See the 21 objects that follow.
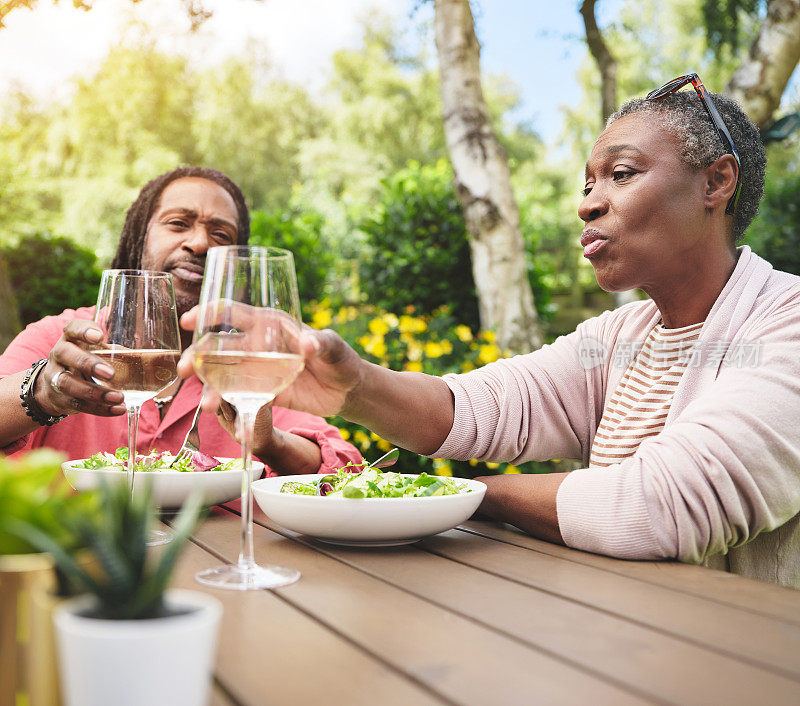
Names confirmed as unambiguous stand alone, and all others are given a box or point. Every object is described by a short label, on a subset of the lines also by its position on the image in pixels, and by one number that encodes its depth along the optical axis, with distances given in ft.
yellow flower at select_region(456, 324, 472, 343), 13.30
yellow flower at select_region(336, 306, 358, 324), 14.92
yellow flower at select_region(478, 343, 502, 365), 12.60
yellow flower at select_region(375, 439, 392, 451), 12.69
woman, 4.23
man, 5.28
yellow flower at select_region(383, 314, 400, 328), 13.94
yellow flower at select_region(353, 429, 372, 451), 12.63
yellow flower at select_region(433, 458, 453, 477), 11.63
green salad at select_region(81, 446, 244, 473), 5.29
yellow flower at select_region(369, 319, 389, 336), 12.96
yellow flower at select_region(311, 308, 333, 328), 14.85
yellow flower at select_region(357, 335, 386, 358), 12.80
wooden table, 2.33
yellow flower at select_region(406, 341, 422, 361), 12.88
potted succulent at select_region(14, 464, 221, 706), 1.57
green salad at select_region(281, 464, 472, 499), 4.33
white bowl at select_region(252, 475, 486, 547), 4.01
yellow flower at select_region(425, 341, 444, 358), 12.72
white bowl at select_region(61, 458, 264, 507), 4.78
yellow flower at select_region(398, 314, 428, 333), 13.30
